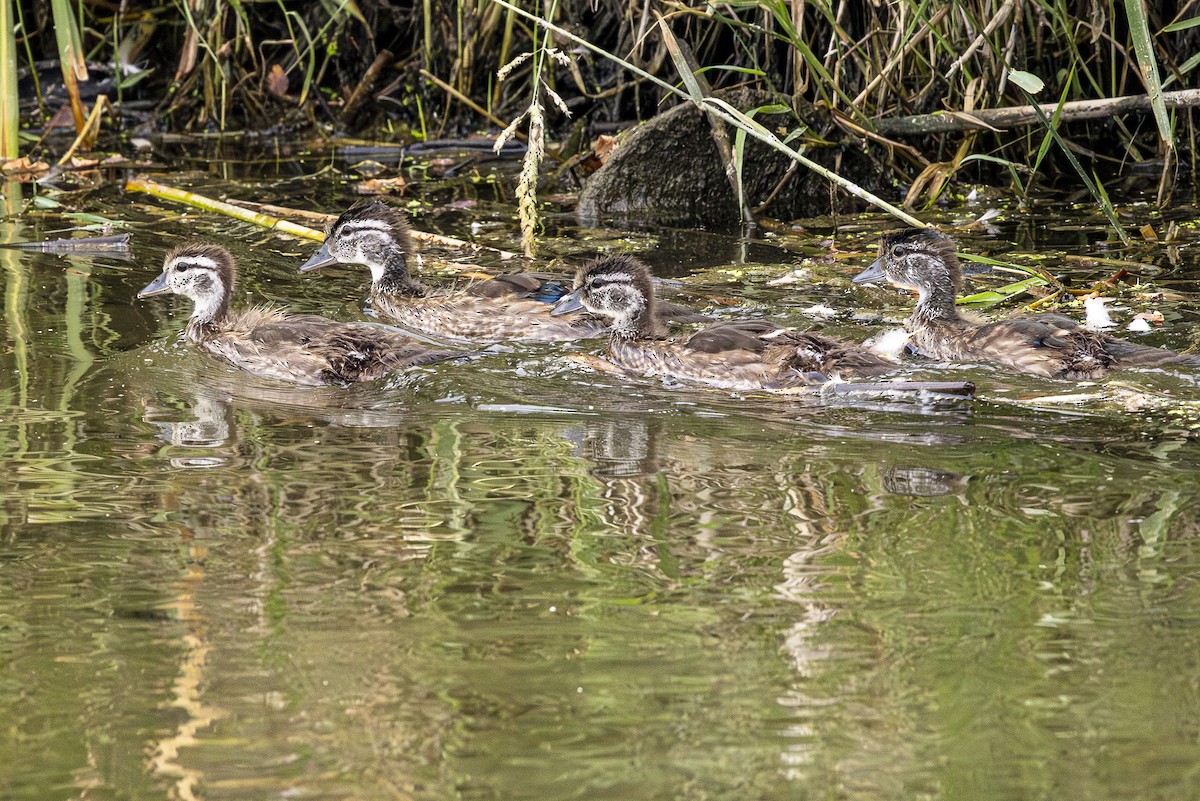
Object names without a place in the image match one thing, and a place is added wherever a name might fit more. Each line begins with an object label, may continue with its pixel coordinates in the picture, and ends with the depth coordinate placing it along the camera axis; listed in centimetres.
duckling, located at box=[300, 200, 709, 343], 1347
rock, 1714
